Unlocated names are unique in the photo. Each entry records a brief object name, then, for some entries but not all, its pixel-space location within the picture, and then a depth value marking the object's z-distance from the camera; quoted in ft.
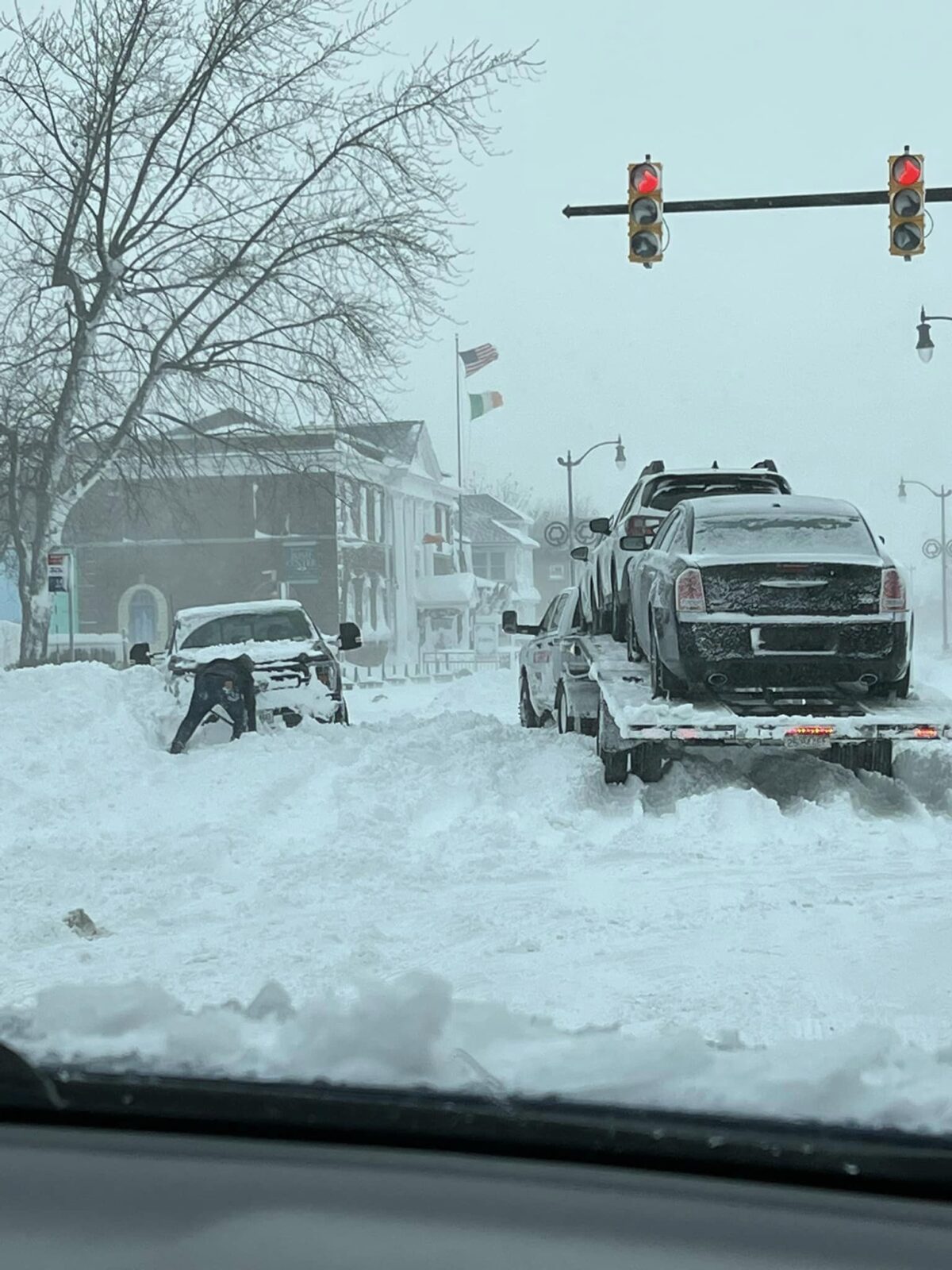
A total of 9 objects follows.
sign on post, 71.26
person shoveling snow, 48.16
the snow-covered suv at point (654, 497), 42.37
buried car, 52.37
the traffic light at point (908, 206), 47.42
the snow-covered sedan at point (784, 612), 33.32
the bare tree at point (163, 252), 86.38
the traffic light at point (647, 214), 48.19
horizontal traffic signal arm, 49.29
